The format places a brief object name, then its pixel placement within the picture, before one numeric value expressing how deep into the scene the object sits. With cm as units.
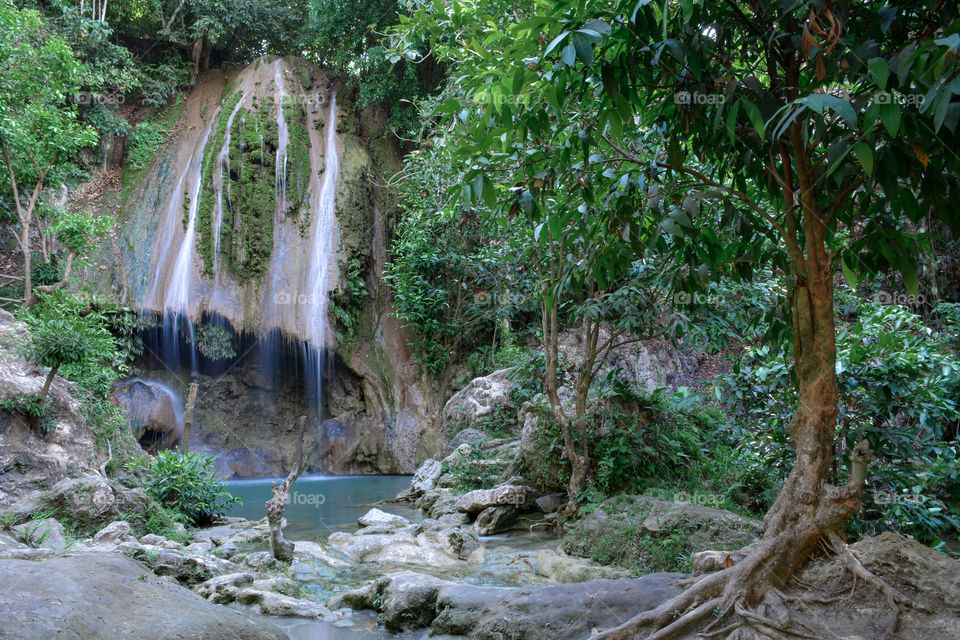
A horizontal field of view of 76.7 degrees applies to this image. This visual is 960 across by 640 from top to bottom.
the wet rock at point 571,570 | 506
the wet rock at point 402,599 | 420
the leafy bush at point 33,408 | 734
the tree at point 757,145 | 238
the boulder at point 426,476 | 1021
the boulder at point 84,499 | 621
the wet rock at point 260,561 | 565
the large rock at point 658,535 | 509
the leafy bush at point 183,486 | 806
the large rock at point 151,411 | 1406
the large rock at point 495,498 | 776
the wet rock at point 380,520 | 785
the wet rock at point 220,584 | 466
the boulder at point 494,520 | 738
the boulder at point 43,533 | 510
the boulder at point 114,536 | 543
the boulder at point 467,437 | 1032
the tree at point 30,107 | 970
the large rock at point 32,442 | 689
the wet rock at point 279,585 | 499
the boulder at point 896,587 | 275
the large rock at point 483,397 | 1095
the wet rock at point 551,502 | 777
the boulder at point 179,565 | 496
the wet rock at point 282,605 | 447
